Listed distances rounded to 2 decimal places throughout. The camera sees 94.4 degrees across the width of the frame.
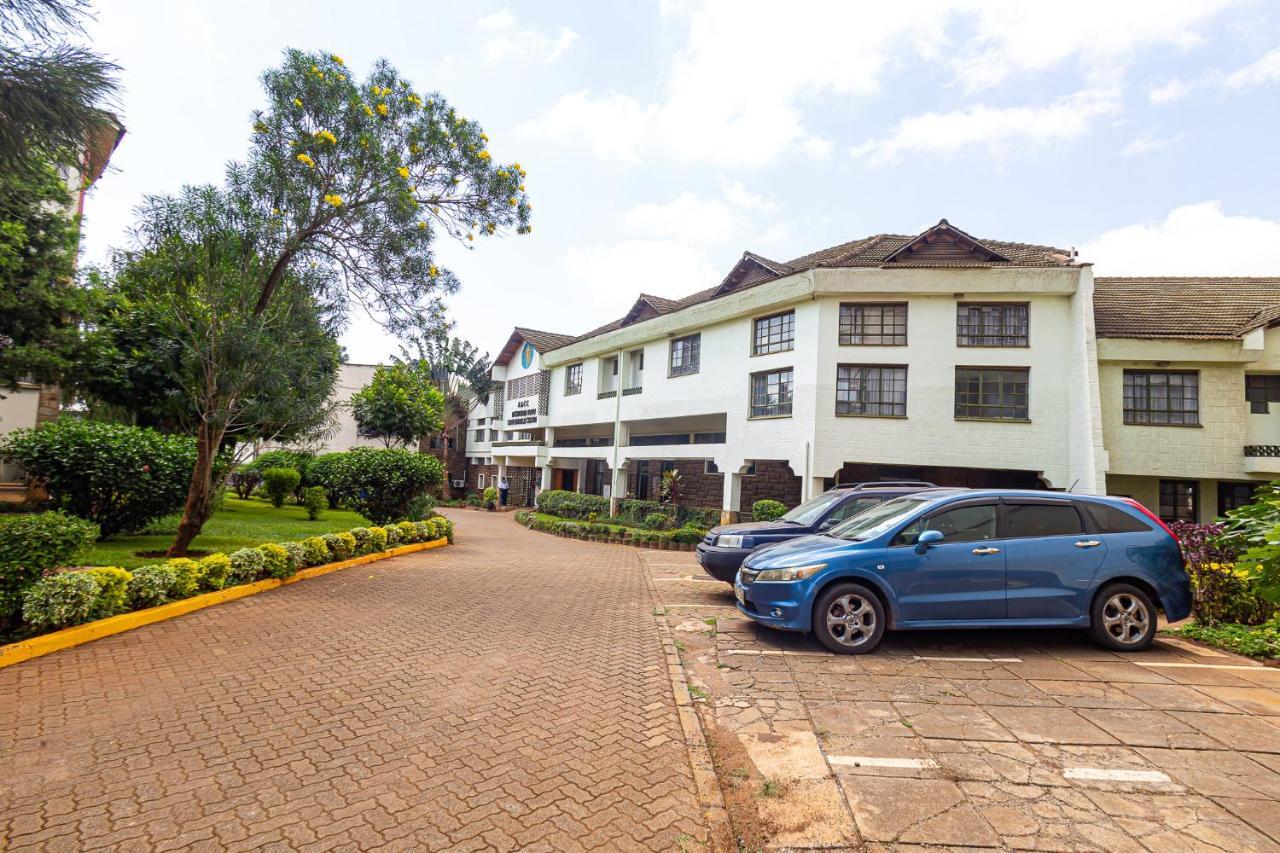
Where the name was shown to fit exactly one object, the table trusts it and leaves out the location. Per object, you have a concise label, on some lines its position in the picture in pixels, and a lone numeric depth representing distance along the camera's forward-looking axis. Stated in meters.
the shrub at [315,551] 9.73
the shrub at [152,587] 6.58
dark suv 8.69
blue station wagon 5.99
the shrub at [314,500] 18.38
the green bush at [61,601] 5.55
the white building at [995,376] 15.43
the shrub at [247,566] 8.20
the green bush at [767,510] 16.54
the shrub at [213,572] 7.54
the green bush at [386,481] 14.30
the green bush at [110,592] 6.12
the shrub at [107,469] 9.96
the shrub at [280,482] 20.71
